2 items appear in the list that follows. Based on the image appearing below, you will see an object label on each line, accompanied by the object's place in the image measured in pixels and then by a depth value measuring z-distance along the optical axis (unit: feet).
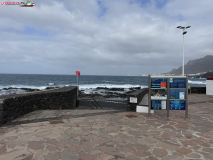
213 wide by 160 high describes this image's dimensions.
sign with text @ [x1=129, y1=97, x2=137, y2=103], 23.88
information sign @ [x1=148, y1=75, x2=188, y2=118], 19.19
